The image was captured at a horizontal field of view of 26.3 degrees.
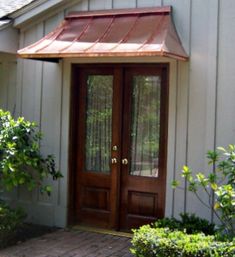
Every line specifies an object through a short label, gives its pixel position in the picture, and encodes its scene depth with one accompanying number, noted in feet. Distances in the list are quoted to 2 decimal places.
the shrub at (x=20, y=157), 24.11
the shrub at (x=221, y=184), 19.27
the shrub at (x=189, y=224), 20.75
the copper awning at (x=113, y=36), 21.91
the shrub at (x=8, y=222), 23.65
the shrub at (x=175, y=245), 17.94
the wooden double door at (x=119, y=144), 24.73
